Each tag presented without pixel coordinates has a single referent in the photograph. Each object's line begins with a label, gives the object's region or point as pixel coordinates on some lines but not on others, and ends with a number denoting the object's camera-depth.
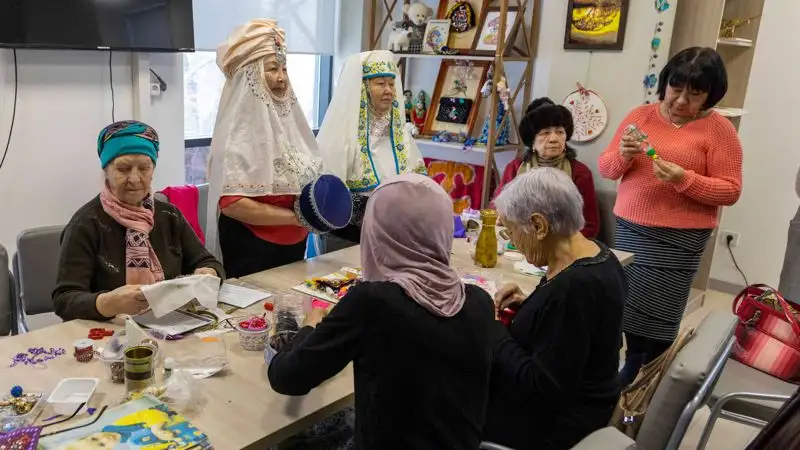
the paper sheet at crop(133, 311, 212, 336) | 1.59
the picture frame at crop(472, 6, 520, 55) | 3.65
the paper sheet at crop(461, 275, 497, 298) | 2.05
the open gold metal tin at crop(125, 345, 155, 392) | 1.29
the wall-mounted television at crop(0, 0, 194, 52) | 2.53
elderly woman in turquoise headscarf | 1.62
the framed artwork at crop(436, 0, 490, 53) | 3.74
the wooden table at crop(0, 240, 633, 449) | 1.22
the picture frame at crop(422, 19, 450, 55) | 3.80
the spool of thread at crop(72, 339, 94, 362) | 1.42
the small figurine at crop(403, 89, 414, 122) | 4.13
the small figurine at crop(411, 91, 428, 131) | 4.09
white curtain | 3.49
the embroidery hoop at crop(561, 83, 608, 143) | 3.31
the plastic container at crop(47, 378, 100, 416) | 1.22
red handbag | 2.03
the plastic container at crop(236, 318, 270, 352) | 1.53
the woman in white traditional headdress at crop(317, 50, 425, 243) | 2.53
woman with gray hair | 1.45
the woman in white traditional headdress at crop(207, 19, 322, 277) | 2.11
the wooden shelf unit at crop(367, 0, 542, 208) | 3.45
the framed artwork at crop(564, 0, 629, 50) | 3.18
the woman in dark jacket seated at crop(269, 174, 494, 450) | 1.17
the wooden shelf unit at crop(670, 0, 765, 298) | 3.13
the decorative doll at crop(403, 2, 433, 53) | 3.86
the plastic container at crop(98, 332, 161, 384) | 1.36
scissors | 1.53
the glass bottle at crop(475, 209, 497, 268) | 2.28
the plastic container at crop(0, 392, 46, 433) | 1.16
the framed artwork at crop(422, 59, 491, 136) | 3.83
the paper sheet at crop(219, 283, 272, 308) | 1.82
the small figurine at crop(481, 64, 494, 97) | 3.58
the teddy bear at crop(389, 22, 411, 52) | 3.90
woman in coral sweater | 2.34
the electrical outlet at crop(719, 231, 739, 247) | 4.14
